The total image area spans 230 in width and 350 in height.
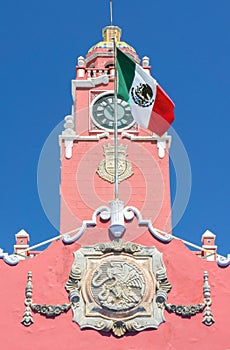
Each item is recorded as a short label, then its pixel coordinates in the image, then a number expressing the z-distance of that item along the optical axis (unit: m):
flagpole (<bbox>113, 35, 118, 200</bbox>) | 23.86
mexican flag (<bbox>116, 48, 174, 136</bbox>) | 24.25
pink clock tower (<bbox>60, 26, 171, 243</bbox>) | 29.06
